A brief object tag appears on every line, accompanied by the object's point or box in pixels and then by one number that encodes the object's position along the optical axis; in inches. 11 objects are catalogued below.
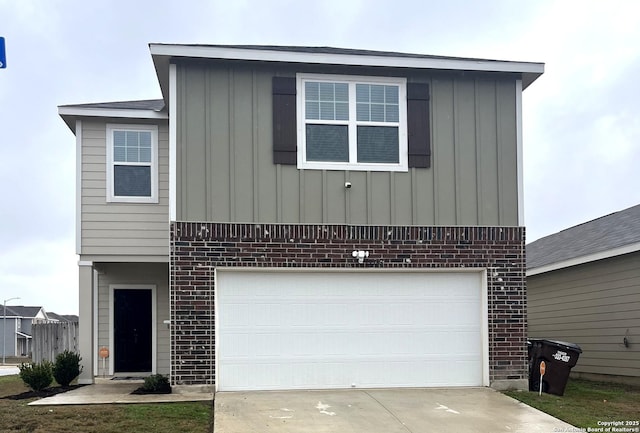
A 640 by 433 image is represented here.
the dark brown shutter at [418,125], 443.2
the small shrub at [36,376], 454.3
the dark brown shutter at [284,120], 430.6
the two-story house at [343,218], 421.7
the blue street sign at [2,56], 266.8
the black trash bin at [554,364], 438.6
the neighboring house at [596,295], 540.4
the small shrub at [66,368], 478.9
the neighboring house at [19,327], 1902.1
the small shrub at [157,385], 415.2
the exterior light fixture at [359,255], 432.8
